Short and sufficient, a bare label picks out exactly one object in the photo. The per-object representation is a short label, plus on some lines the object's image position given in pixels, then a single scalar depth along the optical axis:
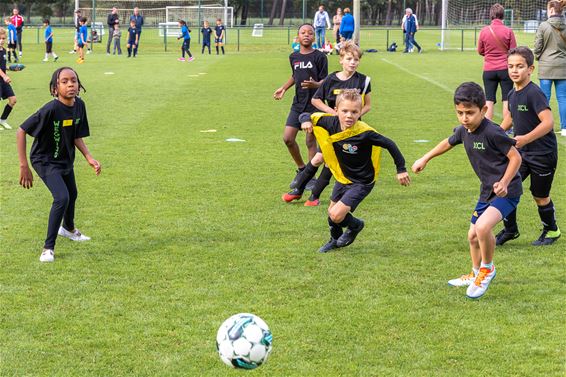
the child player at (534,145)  7.48
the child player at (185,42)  37.09
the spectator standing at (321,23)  40.78
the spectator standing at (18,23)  38.82
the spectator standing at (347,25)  37.84
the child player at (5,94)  15.80
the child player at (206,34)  40.97
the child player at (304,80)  10.27
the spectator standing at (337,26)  40.91
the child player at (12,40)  35.56
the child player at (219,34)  41.50
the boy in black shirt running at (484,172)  6.30
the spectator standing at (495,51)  14.74
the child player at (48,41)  36.03
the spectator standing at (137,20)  39.93
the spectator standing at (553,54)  13.77
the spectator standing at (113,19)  39.94
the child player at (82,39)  35.91
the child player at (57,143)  7.48
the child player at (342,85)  8.67
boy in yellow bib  7.35
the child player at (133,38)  38.94
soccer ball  4.75
